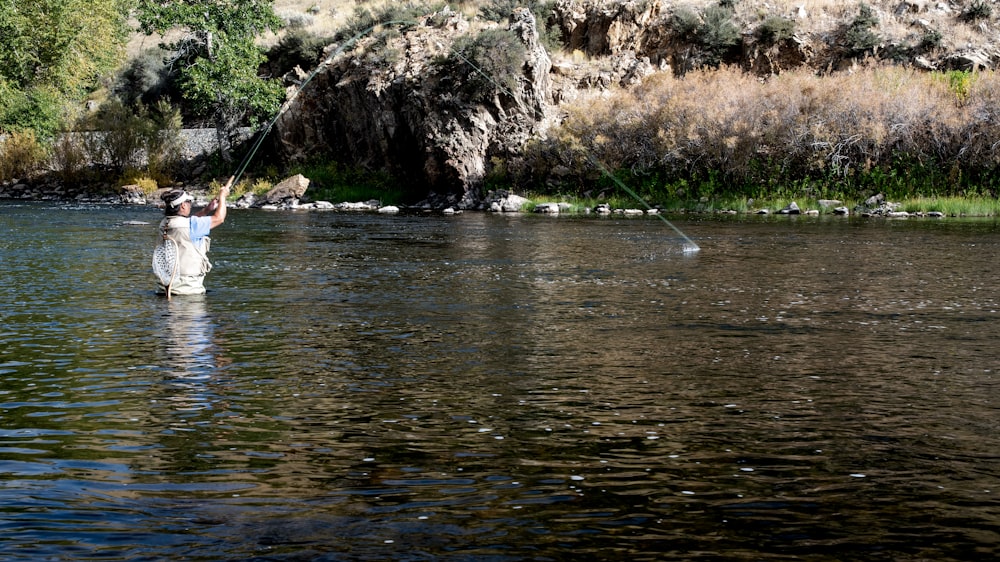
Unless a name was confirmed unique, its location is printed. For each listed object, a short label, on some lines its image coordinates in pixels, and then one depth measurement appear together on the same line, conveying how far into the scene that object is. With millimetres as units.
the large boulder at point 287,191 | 52156
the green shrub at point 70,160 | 61594
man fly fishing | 15859
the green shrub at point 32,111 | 61344
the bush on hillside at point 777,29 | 57938
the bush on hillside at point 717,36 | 58938
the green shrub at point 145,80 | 83000
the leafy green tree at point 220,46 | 58884
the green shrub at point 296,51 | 68500
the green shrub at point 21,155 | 62156
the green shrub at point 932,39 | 55656
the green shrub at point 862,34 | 56625
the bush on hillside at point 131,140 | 62562
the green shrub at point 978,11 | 57031
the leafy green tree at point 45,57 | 61188
